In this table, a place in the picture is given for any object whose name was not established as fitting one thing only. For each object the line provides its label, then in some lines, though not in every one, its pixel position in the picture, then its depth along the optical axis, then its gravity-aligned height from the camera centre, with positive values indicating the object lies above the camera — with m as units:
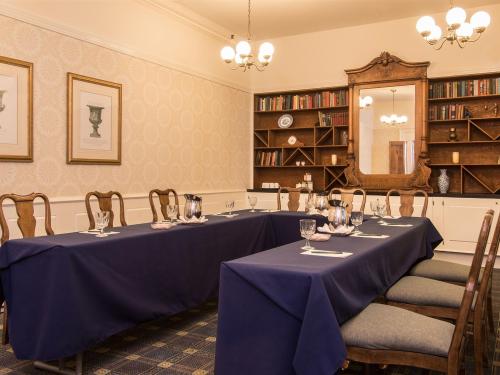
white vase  6.85 +0.02
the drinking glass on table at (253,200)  5.35 -0.20
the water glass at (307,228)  2.71 -0.26
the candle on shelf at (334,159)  7.76 +0.38
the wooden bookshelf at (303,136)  7.80 +0.79
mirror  7.07 +0.80
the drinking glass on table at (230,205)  4.82 -0.24
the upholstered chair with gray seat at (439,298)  2.31 -0.64
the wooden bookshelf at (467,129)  6.65 +0.78
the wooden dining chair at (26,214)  3.50 -0.25
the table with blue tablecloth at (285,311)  1.92 -0.56
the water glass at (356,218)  3.49 -0.26
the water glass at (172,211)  4.02 -0.25
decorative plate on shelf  8.27 +1.06
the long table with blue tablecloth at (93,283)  2.66 -0.65
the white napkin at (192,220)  3.96 -0.33
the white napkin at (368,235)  3.23 -0.36
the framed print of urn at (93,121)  5.09 +0.67
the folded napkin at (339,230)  3.20 -0.32
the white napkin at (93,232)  3.36 -0.36
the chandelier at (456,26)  4.64 +1.61
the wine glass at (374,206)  4.63 -0.23
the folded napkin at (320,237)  3.00 -0.35
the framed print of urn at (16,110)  4.41 +0.66
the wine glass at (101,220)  3.22 -0.27
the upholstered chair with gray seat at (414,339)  1.95 -0.66
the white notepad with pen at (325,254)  2.44 -0.37
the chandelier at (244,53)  5.67 +1.55
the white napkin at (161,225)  3.62 -0.34
